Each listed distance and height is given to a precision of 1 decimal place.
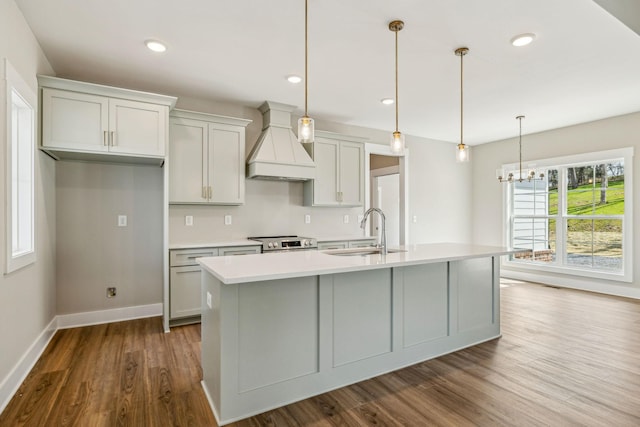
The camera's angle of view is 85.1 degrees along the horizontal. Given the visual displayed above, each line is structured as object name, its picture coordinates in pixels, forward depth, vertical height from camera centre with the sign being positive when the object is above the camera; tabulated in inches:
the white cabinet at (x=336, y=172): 186.4 +22.8
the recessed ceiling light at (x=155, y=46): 111.7 +54.8
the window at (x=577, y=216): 198.8 -2.7
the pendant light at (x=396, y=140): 101.9 +22.3
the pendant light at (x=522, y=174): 193.3 +26.3
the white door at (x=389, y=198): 276.4 +11.8
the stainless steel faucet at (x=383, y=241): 107.6 -9.0
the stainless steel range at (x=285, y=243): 156.7 -14.2
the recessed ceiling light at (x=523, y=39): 107.2 +54.4
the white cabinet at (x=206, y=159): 149.0 +24.3
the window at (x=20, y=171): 88.6 +12.4
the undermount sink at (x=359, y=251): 113.8 -13.1
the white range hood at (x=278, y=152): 162.1 +29.2
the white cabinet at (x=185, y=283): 140.9 -28.7
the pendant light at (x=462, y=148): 116.4 +21.9
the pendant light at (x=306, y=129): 92.7 +22.4
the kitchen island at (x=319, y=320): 78.8 -28.7
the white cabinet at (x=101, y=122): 120.0 +33.6
